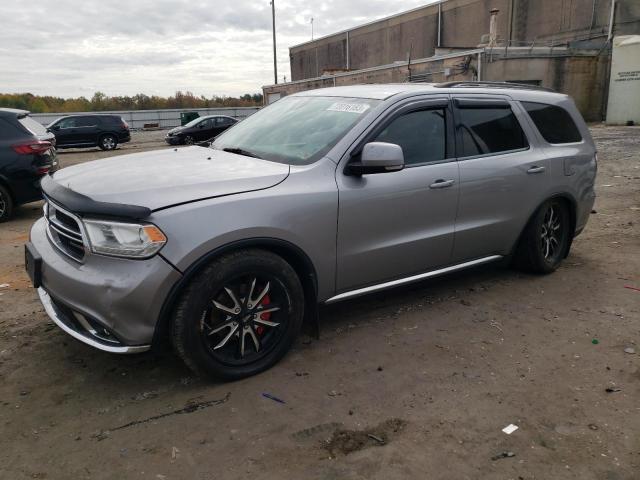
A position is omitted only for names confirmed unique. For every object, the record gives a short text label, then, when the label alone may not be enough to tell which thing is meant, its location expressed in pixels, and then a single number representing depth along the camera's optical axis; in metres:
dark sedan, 25.31
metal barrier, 43.03
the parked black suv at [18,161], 7.57
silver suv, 2.82
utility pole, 46.94
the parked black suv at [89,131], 23.08
